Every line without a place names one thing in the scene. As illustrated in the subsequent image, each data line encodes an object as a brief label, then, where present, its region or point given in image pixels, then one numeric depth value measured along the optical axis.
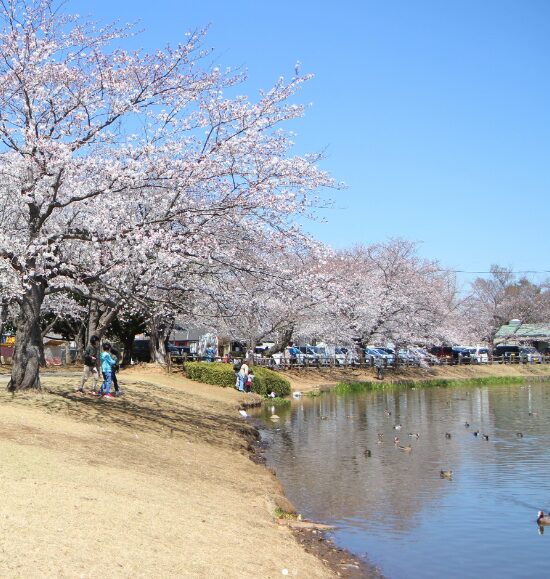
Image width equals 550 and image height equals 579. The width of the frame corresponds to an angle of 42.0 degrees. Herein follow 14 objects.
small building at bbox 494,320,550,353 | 74.44
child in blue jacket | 20.81
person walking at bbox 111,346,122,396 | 21.39
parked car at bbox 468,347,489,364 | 65.56
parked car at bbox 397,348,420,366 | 57.72
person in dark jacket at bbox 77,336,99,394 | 20.69
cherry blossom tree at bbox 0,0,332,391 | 15.29
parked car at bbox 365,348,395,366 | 55.50
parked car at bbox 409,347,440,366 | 57.12
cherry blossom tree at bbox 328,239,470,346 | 53.84
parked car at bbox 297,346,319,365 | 51.49
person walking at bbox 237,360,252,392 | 33.25
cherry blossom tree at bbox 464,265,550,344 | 72.94
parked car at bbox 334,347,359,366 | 53.84
